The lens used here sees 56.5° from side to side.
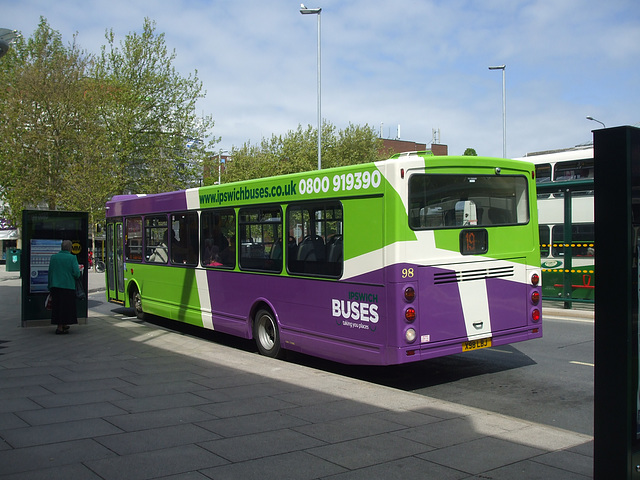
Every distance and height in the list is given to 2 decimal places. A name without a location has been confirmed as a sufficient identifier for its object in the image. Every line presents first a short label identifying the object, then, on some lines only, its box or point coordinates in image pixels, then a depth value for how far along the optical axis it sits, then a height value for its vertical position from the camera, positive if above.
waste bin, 36.31 -1.21
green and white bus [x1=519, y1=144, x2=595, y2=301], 15.92 +0.05
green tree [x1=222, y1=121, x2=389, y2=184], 40.97 +6.26
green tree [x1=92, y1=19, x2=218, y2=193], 30.92 +6.30
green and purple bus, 7.31 -0.29
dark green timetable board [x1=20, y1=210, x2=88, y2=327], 12.67 -0.20
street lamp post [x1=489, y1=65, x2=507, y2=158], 35.14 +7.28
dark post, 3.41 -0.36
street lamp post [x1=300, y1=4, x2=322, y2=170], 26.95 +10.32
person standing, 11.80 -0.91
